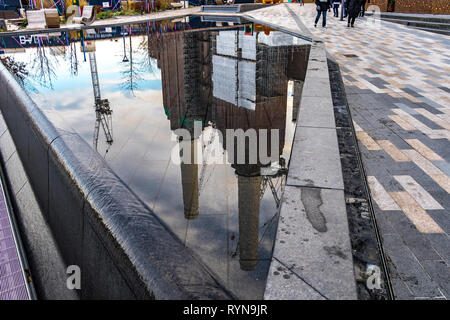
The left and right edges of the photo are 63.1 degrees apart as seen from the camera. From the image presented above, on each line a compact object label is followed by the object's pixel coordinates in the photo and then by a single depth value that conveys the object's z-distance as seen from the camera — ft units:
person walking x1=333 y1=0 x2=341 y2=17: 111.67
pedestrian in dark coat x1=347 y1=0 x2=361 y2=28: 69.68
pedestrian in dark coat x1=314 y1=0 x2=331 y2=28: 67.81
